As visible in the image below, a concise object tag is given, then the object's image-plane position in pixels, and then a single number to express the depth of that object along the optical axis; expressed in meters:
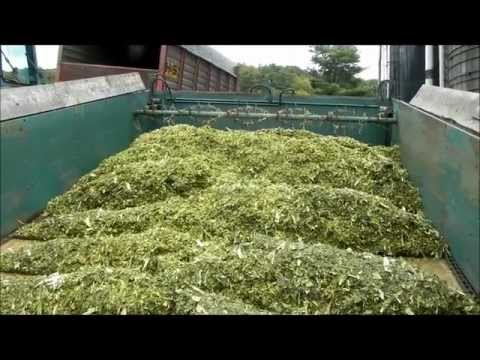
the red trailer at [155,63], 7.01
